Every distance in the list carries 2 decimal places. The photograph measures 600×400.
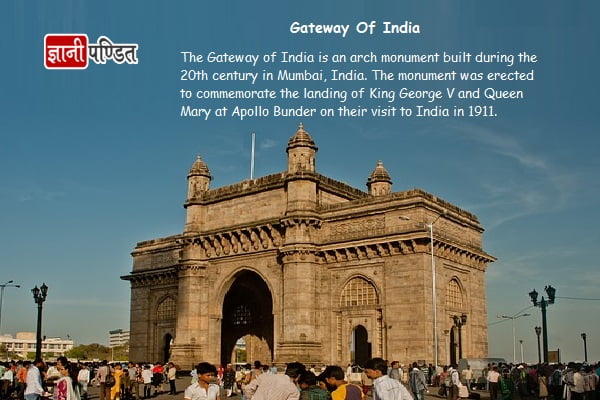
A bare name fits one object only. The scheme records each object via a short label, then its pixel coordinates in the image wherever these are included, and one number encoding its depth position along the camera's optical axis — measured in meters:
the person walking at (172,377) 31.59
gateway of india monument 36.28
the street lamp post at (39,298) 38.31
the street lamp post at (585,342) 56.37
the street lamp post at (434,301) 32.59
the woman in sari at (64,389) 12.01
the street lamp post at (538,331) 50.91
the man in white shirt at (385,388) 8.76
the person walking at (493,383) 24.84
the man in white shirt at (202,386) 9.98
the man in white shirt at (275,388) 9.66
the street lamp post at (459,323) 38.84
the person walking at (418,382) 20.72
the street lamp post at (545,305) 34.97
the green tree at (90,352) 169.00
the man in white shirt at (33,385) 15.86
